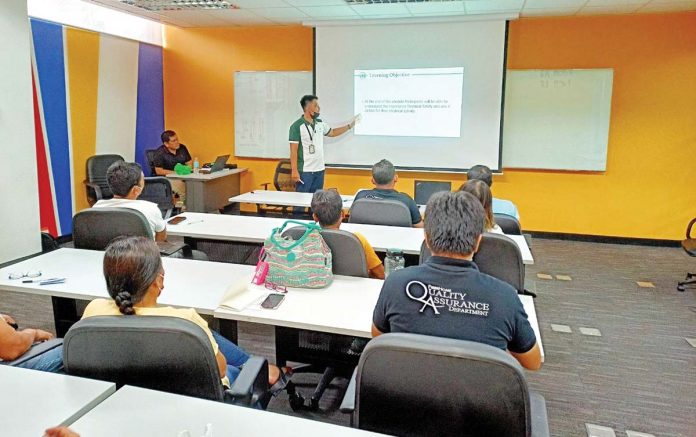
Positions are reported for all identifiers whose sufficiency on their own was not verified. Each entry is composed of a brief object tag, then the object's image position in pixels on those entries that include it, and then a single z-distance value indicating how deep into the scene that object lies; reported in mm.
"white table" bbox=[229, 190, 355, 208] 4756
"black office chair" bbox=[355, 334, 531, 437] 1308
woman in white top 2943
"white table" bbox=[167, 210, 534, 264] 3213
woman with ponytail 1657
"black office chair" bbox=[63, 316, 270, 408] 1456
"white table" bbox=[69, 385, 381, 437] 1302
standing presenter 6004
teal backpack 2373
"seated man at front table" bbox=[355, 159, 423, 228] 3793
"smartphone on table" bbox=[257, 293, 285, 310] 2182
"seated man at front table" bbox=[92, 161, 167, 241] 3137
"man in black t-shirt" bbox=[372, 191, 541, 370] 1508
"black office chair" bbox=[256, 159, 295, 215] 6762
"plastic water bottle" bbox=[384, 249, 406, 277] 2801
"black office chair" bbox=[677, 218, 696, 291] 4403
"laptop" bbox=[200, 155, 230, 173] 6785
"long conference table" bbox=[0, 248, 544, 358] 2086
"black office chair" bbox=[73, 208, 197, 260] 2895
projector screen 6168
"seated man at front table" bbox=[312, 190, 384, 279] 2699
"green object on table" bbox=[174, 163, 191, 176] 6655
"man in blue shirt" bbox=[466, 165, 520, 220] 3846
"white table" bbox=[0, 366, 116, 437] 1322
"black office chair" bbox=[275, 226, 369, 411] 2549
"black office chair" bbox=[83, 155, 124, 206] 6059
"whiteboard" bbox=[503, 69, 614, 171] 5965
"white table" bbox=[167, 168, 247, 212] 6449
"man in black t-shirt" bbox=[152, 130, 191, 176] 6812
